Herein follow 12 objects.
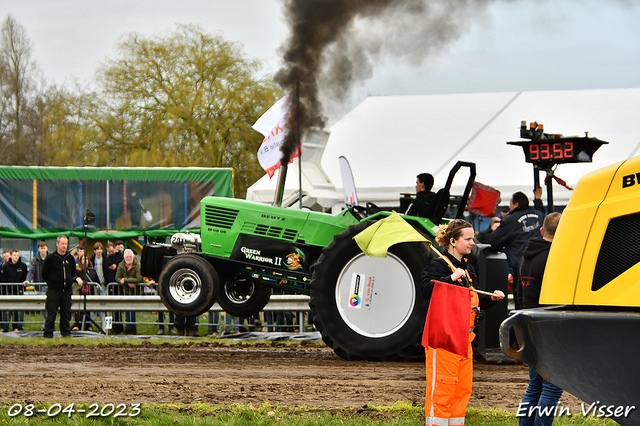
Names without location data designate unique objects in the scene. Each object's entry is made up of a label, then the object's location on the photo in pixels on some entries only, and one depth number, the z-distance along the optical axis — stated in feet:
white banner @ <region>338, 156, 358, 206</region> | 63.82
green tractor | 54.90
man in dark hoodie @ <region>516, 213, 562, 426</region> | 33.12
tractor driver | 59.31
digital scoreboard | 66.49
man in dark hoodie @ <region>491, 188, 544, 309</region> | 61.57
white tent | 108.47
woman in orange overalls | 31.81
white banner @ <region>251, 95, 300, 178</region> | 72.49
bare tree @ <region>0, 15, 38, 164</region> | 227.20
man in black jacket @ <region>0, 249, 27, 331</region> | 93.86
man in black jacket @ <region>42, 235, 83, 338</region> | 82.99
